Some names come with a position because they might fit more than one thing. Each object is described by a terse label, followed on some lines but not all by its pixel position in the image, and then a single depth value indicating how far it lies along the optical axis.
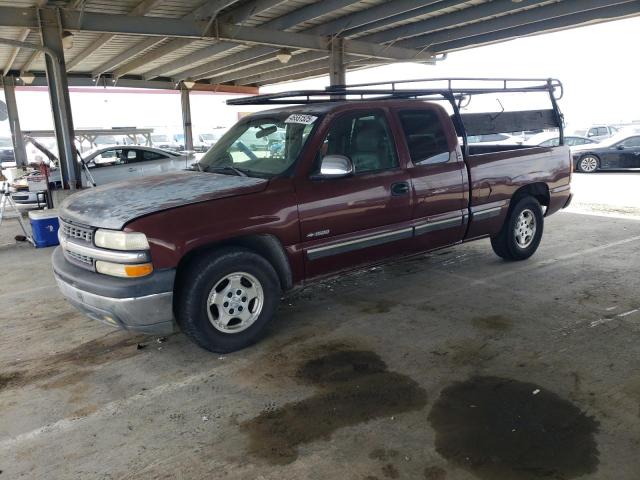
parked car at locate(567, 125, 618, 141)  19.61
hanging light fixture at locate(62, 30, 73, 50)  9.58
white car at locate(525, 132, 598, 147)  17.20
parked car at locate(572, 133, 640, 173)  15.54
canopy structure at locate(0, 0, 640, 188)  9.52
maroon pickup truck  3.45
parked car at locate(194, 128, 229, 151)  33.44
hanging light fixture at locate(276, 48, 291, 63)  13.03
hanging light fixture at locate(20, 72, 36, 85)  17.83
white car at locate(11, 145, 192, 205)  12.26
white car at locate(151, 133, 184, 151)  33.69
